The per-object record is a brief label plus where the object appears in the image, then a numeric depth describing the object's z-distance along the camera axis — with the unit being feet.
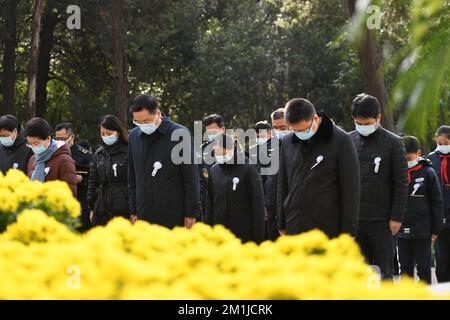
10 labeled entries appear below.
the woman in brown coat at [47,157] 55.88
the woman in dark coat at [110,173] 57.41
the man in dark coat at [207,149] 62.46
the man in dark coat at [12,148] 62.13
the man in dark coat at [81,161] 72.02
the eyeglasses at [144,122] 50.47
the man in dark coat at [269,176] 62.90
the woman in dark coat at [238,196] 52.26
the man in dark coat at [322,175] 41.78
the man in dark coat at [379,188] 48.47
